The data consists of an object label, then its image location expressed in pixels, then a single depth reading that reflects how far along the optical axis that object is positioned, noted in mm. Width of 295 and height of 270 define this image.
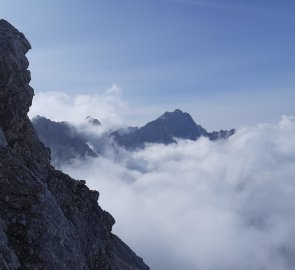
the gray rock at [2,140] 42088
